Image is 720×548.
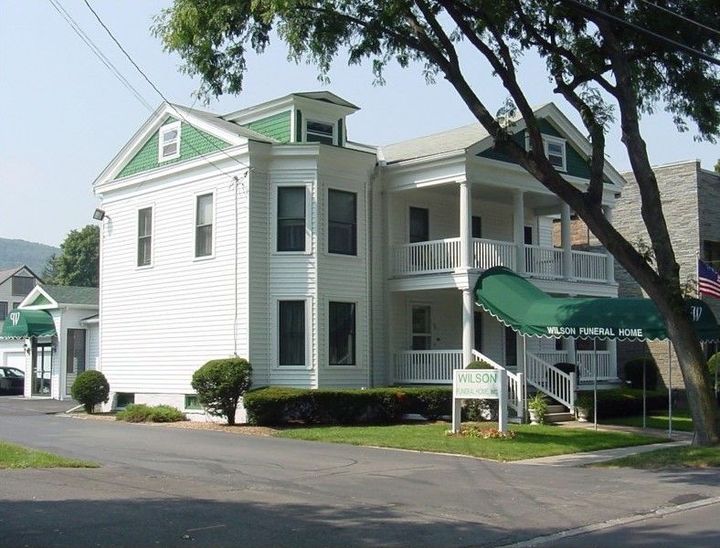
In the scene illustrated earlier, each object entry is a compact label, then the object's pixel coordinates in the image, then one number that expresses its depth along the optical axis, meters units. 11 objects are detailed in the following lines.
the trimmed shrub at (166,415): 25.78
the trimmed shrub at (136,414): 25.89
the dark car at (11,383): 43.38
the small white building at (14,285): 71.88
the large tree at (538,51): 18.31
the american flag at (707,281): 21.72
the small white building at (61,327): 37.56
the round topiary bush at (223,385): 24.02
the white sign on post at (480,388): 20.34
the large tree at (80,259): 82.56
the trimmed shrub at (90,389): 28.14
